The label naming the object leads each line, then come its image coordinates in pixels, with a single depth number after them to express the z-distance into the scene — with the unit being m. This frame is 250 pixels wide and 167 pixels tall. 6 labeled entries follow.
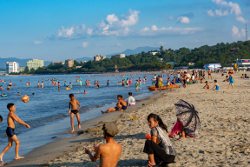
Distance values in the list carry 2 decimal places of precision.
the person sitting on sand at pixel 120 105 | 19.93
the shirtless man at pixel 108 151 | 5.36
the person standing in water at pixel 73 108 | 14.35
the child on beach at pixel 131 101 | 22.86
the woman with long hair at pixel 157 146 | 7.48
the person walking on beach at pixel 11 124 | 9.43
